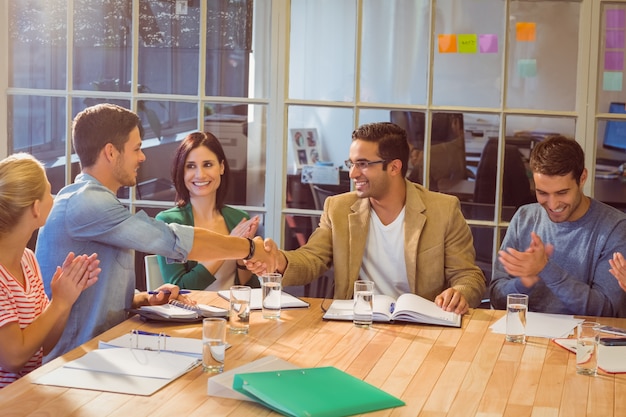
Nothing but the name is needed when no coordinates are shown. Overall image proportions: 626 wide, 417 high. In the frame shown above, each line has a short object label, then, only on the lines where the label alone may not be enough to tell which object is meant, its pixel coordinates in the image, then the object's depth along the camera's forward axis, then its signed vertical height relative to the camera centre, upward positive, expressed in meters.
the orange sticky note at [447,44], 4.25 +0.31
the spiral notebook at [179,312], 2.98 -0.65
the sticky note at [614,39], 4.14 +0.34
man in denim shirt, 3.01 -0.41
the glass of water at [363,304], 3.00 -0.60
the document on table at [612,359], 2.53 -0.64
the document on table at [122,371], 2.29 -0.66
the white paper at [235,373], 2.25 -0.66
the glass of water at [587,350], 2.52 -0.61
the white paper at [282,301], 3.25 -0.66
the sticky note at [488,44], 4.21 +0.31
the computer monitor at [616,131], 4.16 -0.05
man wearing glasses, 3.66 -0.48
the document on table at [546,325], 2.93 -0.66
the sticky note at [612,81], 4.15 +0.16
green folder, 2.12 -0.66
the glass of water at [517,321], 2.84 -0.61
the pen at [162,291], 3.26 -0.63
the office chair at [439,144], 4.29 -0.13
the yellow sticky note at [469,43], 4.23 +0.32
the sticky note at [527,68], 4.20 +0.21
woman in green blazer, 3.91 -0.39
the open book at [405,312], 3.06 -0.65
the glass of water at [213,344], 2.41 -0.60
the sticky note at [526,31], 4.18 +0.37
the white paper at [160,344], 2.60 -0.66
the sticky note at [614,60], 4.14 +0.25
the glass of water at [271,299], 3.08 -0.61
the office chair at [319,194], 4.41 -0.39
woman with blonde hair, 2.65 -0.48
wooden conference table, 2.18 -0.68
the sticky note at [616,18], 4.13 +0.43
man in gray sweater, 3.30 -0.47
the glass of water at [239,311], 2.87 -0.61
